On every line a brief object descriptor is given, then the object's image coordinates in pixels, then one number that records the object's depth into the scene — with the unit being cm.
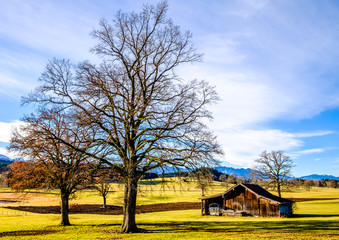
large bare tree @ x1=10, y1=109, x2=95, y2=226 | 2025
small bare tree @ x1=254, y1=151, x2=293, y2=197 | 5972
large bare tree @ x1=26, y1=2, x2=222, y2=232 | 2125
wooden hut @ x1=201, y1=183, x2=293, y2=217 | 4384
